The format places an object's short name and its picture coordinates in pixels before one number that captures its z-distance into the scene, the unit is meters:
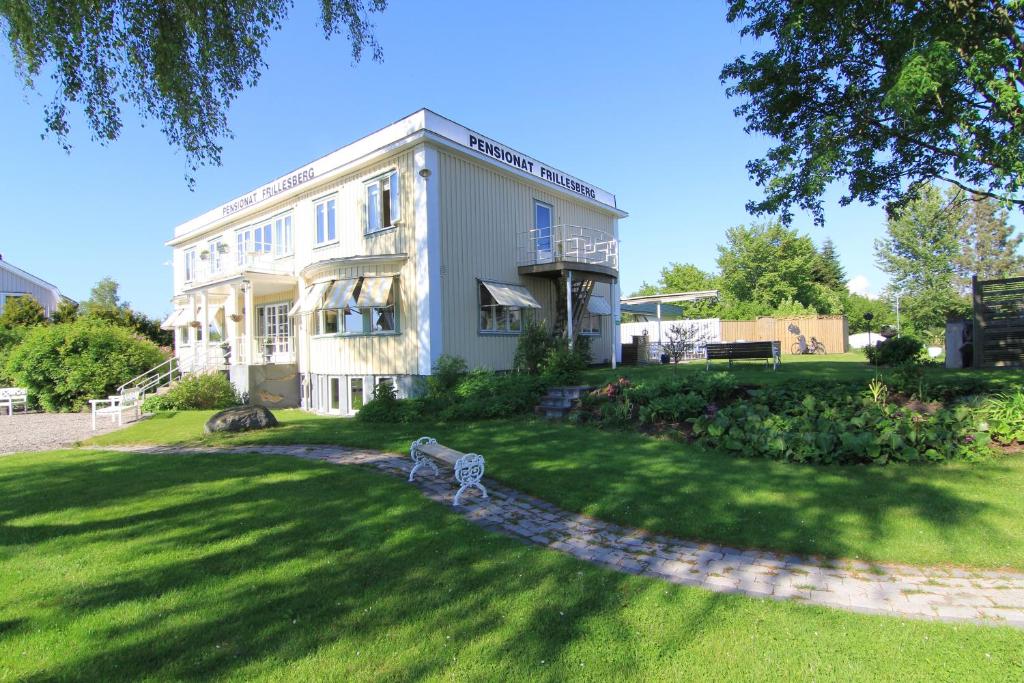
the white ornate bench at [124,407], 15.05
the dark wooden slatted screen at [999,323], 13.74
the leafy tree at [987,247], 53.50
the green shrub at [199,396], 17.20
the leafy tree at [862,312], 46.00
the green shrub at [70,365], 19.77
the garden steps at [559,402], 11.99
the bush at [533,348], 15.43
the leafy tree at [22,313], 28.00
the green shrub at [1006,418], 7.39
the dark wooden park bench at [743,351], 15.62
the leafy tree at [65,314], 29.37
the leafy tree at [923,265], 46.03
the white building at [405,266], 15.18
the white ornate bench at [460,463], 6.38
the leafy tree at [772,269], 48.59
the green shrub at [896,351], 15.29
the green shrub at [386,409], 12.45
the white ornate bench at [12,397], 19.36
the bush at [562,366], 13.46
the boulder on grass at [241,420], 11.89
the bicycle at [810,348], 31.78
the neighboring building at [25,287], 36.59
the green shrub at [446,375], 13.68
